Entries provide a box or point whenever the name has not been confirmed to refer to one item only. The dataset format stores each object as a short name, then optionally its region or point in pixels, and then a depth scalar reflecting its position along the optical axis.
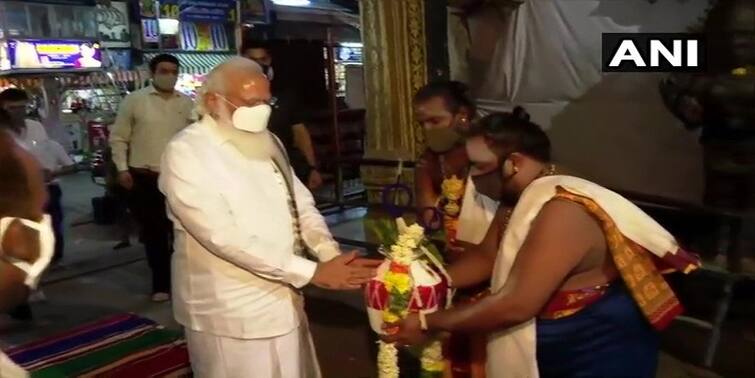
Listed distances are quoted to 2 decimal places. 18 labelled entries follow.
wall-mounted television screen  10.09
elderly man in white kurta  2.13
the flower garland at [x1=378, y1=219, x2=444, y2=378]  2.13
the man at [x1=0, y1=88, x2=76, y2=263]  5.14
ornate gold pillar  5.32
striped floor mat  3.04
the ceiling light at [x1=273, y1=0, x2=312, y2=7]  13.06
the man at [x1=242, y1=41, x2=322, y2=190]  5.06
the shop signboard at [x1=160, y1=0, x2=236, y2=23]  11.74
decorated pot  2.14
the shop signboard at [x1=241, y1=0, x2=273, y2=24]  12.87
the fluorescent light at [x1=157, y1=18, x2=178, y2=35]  11.70
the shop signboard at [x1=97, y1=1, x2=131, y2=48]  11.22
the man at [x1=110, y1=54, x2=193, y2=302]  4.97
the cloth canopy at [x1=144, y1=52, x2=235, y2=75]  12.04
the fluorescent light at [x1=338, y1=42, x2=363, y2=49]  13.53
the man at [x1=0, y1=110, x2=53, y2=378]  1.50
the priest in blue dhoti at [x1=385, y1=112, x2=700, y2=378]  1.88
